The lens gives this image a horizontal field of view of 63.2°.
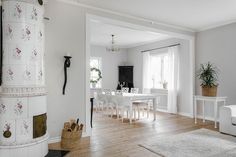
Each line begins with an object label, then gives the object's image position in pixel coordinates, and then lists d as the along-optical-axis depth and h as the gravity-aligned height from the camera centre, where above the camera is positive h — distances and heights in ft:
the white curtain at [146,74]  25.18 +1.18
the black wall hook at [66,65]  11.82 +1.10
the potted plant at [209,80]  15.88 +0.27
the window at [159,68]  23.38 +1.88
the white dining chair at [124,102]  16.69 -1.70
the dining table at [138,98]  16.66 -1.32
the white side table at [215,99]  15.31 -1.29
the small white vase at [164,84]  23.02 -0.12
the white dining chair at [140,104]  18.24 -2.10
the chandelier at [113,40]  21.03 +5.23
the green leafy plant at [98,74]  26.51 +1.17
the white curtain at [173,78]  21.12 +0.56
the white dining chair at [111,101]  17.69 -1.67
